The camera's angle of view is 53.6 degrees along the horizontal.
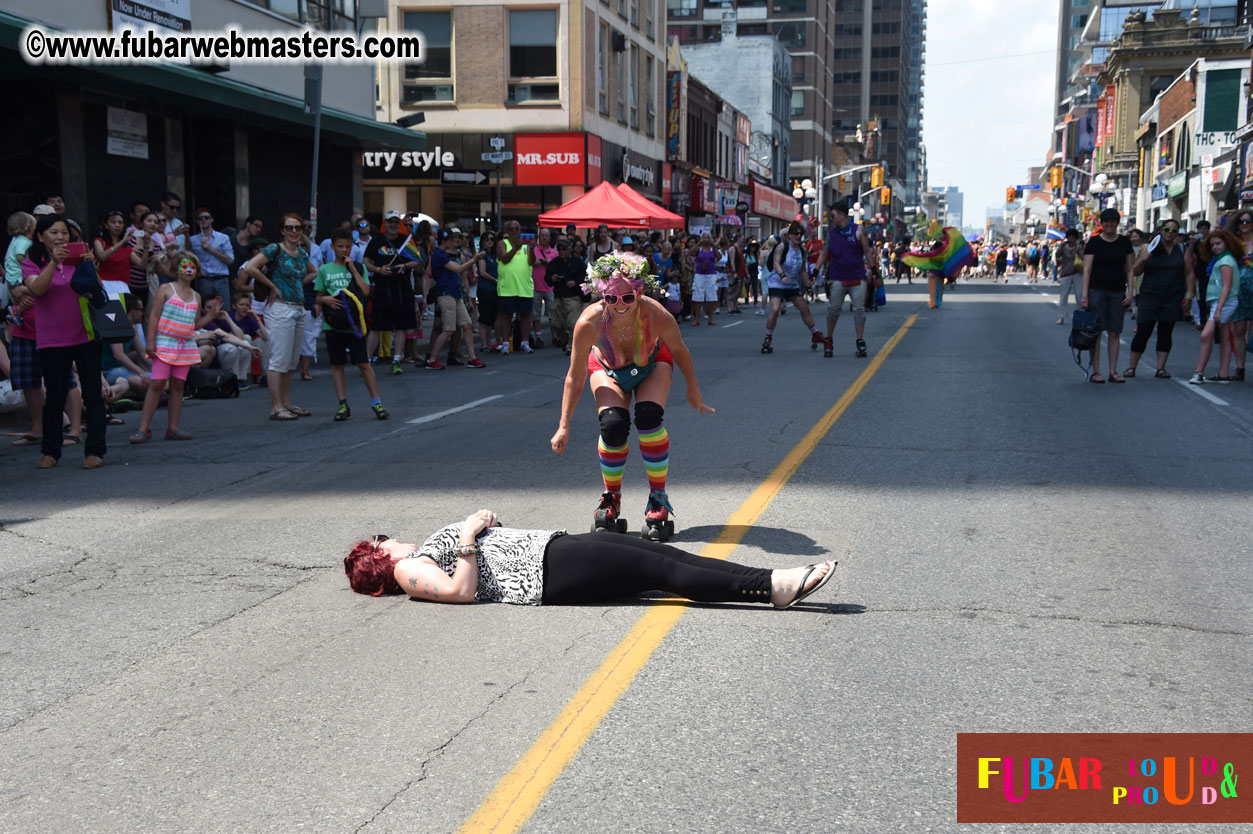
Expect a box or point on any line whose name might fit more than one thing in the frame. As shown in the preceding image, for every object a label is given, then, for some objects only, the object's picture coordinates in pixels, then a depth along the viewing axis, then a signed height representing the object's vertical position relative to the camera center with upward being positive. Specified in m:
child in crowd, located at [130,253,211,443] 10.76 -0.68
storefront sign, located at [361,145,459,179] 37.81 +3.05
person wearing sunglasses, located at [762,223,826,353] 18.48 -0.13
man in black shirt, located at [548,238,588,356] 18.84 -0.32
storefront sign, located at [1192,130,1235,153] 47.38 +5.08
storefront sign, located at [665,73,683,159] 50.12 +6.16
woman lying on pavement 5.23 -1.31
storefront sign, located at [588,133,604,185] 38.47 +3.21
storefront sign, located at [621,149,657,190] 42.84 +3.29
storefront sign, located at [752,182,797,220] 73.19 +4.06
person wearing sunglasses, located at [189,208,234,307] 16.00 +0.05
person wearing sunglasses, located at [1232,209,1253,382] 13.96 -0.32
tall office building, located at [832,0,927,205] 152.62 +26.25
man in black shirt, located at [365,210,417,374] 15.38 -0.28
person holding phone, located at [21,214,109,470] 9.49 -0.69
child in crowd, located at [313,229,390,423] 11.45 -0.62
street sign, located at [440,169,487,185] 37.88 +2.61
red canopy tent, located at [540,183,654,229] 24.11 +1.03
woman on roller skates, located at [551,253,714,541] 6.56 -0.56
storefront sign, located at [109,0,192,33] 17.20 +3.55
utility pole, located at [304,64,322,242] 16.47 +2.22
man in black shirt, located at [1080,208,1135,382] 14.07 -0.07
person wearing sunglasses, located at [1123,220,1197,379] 14.51 -0.19
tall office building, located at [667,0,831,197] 105.56 +18.56
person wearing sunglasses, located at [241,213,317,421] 12.05 -0.42
